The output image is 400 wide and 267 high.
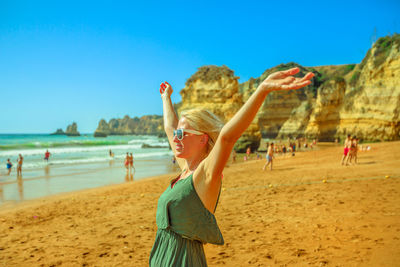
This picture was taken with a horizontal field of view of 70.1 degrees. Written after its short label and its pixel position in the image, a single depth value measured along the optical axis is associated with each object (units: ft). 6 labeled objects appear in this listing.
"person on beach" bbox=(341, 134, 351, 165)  45.16
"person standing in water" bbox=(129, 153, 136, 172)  63.74
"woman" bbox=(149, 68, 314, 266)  4.95
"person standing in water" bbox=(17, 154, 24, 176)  59.67
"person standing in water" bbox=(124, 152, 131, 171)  63.60
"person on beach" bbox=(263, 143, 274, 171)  49.93
